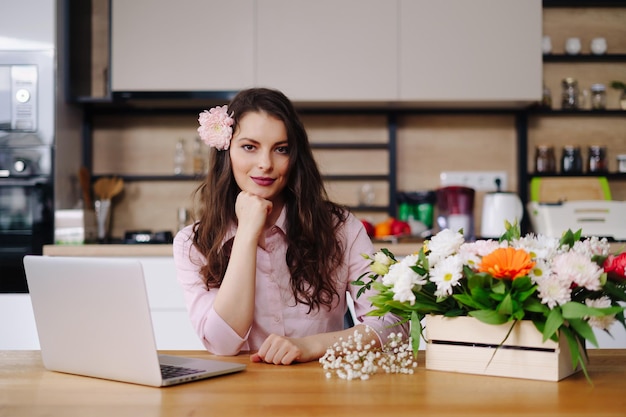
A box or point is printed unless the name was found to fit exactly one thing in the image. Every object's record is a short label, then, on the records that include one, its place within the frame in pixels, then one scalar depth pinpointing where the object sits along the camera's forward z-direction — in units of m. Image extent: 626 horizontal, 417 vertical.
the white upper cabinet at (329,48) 3.44
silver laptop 1.10
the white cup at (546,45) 3.72
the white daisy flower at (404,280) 1.18
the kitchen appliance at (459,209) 3.56
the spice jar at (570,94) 3.70
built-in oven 3.27
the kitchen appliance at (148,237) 3.36
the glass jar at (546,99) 3.71
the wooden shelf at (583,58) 3.72
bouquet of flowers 1.12
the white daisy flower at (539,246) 1.17
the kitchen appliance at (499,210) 3.46
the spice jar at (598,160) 3.70
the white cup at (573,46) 3.73
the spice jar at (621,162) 3.73
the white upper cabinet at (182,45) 3.46
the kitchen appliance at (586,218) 3.41
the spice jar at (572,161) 3.70
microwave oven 3.32
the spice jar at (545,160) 3.71
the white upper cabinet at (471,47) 3.44
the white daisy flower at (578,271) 1.13
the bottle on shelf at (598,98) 3.73
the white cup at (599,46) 3.72
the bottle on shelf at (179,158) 3.79
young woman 1.71
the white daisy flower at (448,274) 1.15
